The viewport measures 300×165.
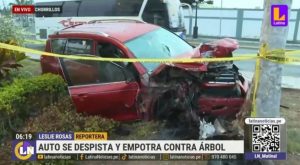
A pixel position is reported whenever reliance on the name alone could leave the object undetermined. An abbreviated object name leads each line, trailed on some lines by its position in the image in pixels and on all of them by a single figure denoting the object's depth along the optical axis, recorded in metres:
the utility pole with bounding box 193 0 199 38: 19.66
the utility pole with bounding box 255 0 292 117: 3.60
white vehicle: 13.34
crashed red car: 4.25
